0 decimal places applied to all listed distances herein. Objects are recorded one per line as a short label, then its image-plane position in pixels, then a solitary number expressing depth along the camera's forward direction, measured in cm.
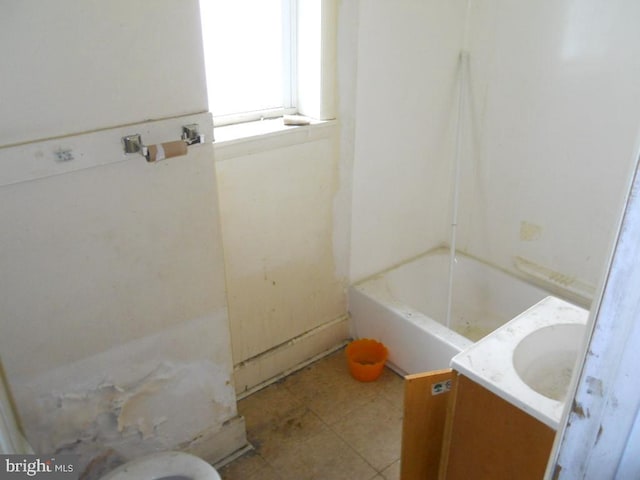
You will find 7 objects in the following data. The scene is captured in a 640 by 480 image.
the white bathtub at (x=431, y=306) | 220
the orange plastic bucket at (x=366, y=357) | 232
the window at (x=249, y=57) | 184
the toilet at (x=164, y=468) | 147
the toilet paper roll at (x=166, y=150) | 138
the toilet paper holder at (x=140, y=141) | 136
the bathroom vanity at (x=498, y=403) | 132
